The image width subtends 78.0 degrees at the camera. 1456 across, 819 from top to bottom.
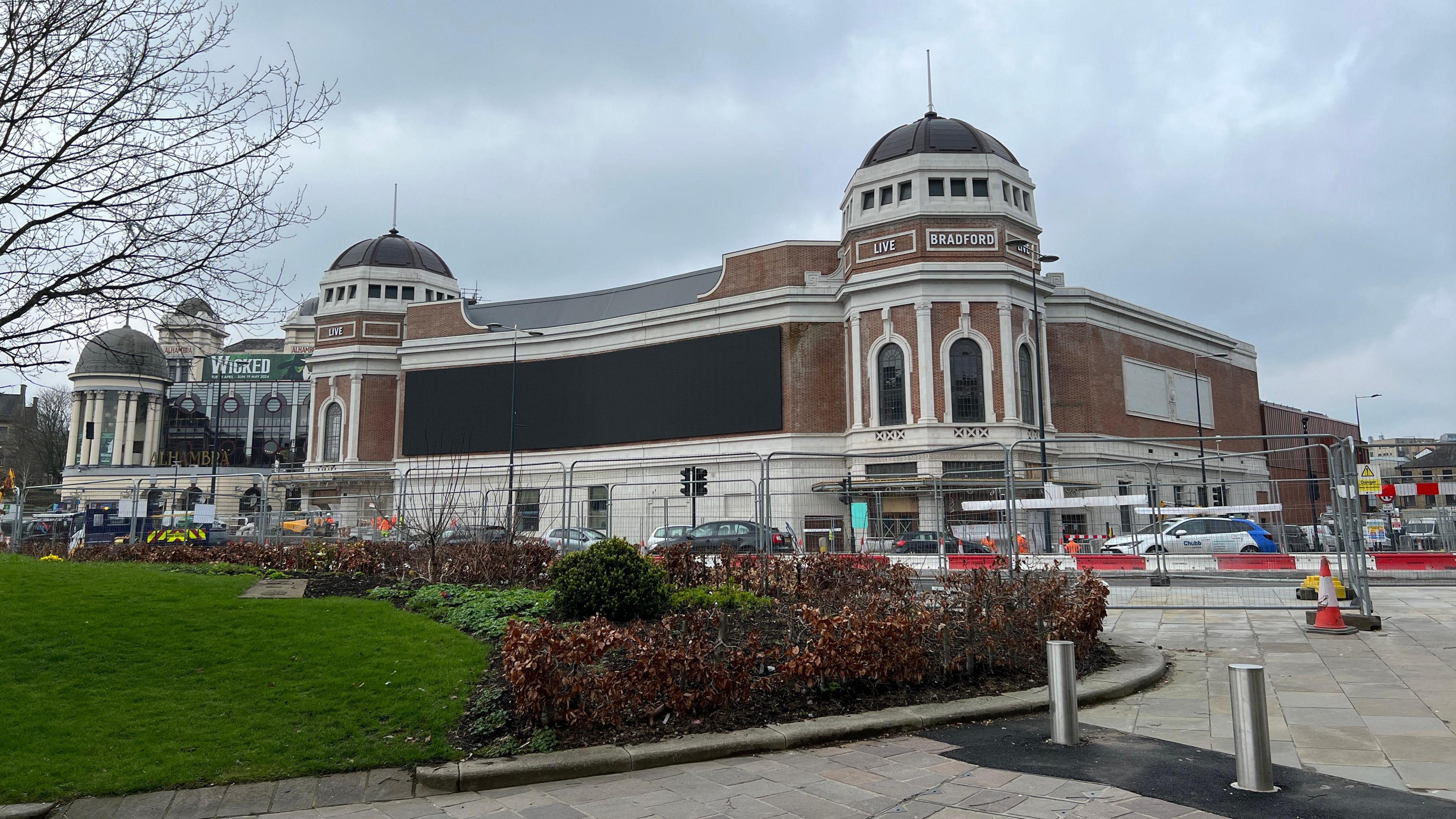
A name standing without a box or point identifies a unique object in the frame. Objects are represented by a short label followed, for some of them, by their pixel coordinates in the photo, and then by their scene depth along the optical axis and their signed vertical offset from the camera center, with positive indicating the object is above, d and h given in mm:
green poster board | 81500 +14193
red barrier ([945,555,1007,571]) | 10422 -595
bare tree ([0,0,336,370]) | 7738 +3174
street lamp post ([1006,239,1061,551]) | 34375 +8780
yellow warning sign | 24766 +1024
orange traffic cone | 11703 -1197
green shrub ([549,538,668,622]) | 9961 -683
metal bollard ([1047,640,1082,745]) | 6438 -1228
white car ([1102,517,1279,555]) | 19828 -437
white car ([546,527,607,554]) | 17984 -317
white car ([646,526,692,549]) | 17703 -240
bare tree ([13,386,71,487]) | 75875 +7470
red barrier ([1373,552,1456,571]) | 20484 -949
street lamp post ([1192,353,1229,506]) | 49594 +7379
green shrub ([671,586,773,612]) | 10734 -930
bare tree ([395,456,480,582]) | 14016 +232
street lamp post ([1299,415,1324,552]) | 15995 +360
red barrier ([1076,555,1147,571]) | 18141 -847
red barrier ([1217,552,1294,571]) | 16578 -787
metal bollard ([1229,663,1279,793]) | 5324 -1264
